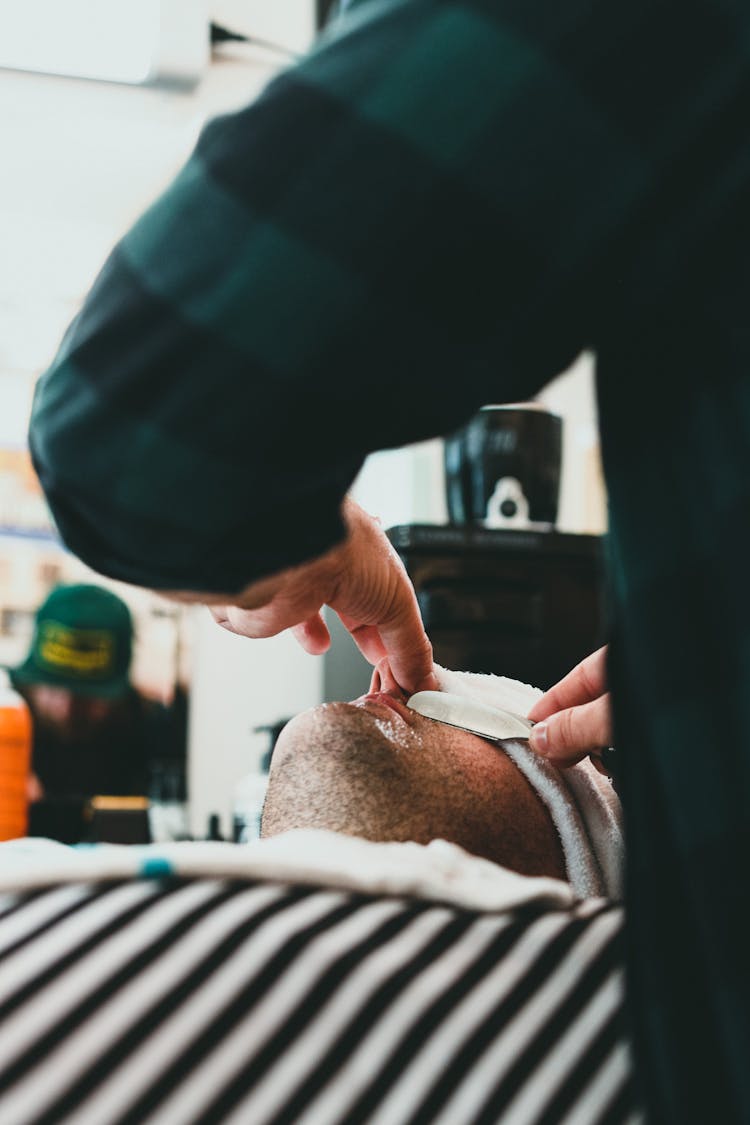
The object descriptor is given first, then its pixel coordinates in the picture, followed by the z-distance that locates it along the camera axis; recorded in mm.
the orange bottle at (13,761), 2262
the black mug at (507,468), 2578
